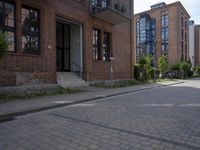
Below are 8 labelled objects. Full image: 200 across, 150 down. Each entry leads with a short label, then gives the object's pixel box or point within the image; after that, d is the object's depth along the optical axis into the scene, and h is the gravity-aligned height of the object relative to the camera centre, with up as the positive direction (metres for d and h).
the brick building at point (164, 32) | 36.92 +9.16
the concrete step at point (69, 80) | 11.46 -0.70
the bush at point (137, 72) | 19.30 -0.23
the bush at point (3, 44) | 6.94 +1.15
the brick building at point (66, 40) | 9.28 +2.34
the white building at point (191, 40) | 46.52 +8.52
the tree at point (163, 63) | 24.64 +1.03
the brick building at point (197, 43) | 51.16 +8.38
